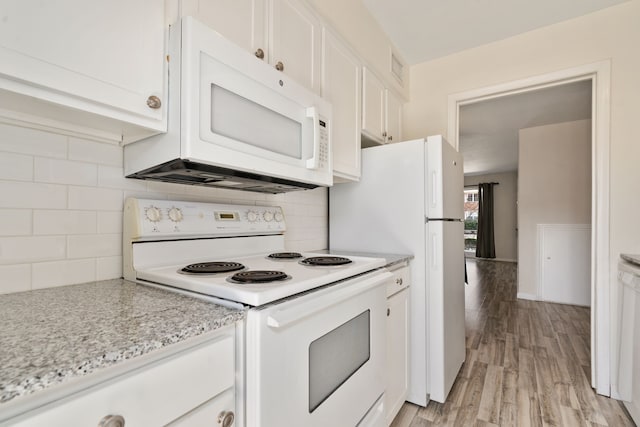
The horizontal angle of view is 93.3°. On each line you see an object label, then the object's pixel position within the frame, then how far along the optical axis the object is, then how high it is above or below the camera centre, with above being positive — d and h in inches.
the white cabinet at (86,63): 26.4 +14.8
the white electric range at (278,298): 30.1 -10.2
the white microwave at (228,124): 35.4 +12.4
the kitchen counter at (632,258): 62.8 -9.5
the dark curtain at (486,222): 321.1 -8.3
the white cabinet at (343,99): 65.1 +26.2
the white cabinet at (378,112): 80.1 +30.0
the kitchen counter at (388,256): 62.5 -9.9
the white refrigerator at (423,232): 70.1 -4.6
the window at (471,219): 356.5 -5.9
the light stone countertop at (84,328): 17.4 -9.1
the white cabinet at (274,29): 41.1 +29.1
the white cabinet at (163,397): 18.7 -13.4
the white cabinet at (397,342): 61.4 -27.8
